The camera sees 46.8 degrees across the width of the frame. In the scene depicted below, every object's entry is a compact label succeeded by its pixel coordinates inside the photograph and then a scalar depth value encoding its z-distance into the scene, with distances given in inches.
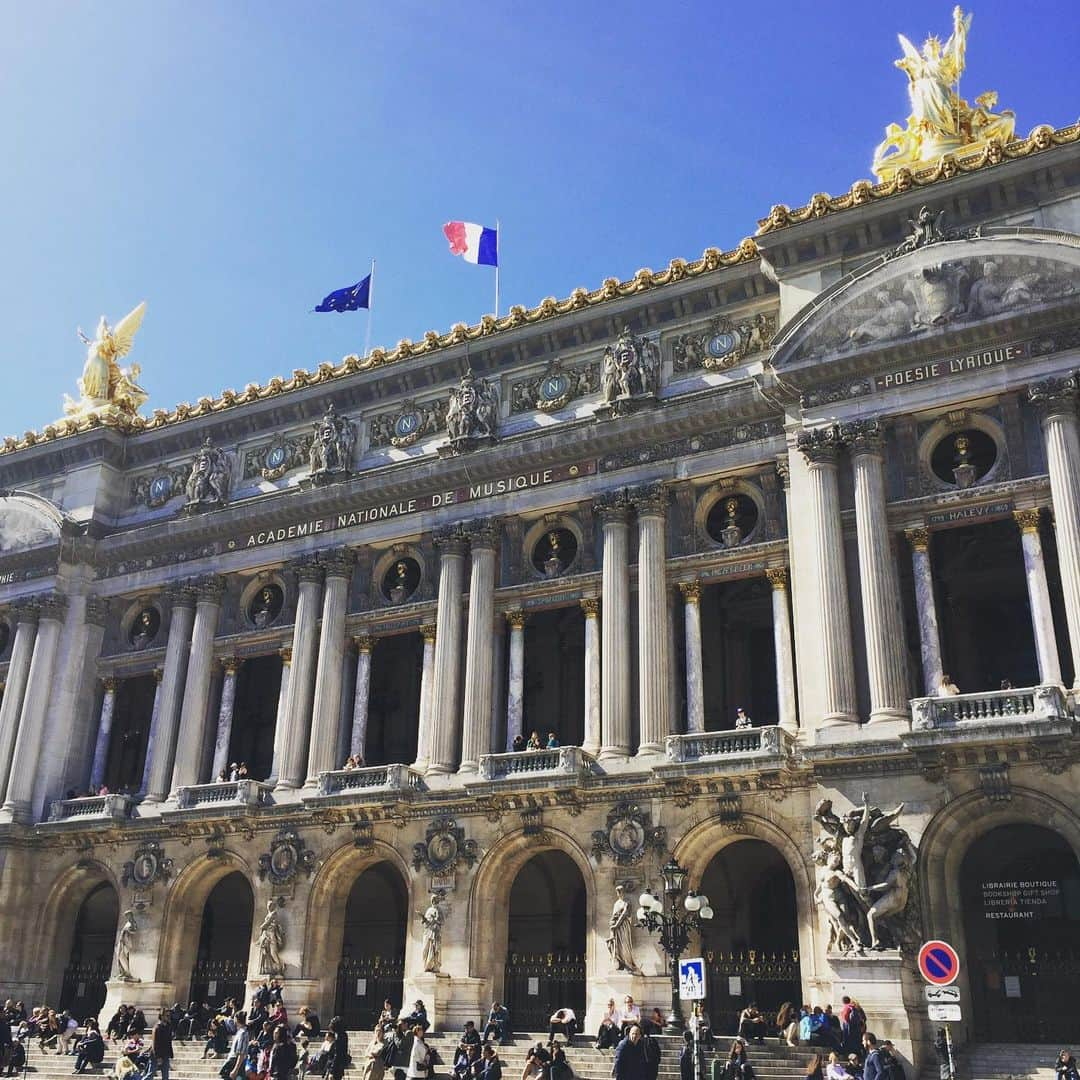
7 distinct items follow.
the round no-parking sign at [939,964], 712.2
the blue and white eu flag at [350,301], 1726.1
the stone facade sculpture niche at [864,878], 1056.8
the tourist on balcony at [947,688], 1128.7
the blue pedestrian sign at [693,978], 874.8
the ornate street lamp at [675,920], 978.1
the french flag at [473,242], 1652.3
